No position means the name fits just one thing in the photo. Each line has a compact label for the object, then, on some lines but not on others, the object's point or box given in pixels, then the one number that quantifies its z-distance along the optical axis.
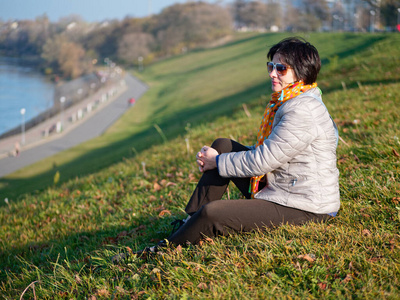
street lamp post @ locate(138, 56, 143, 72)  81.86
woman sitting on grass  2.57
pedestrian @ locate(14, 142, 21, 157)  23.94
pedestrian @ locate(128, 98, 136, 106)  40.36
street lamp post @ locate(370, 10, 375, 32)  35.35
